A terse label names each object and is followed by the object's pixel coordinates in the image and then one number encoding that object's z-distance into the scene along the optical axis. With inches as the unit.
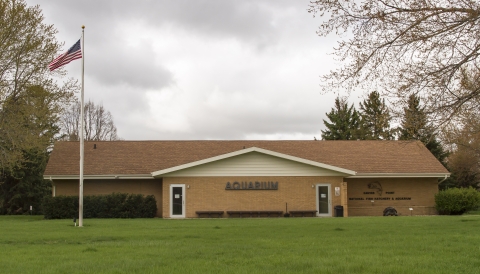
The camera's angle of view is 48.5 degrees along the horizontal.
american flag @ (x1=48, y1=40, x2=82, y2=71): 834.8
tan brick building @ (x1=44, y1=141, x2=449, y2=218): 1191.6
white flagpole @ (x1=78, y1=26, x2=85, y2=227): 803.4
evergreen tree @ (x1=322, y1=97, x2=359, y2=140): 2388.5
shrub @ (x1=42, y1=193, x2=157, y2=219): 1152.2
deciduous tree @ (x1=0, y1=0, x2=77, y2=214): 1103.6
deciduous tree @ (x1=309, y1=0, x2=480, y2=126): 506.3
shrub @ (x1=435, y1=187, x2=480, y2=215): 1236.5
